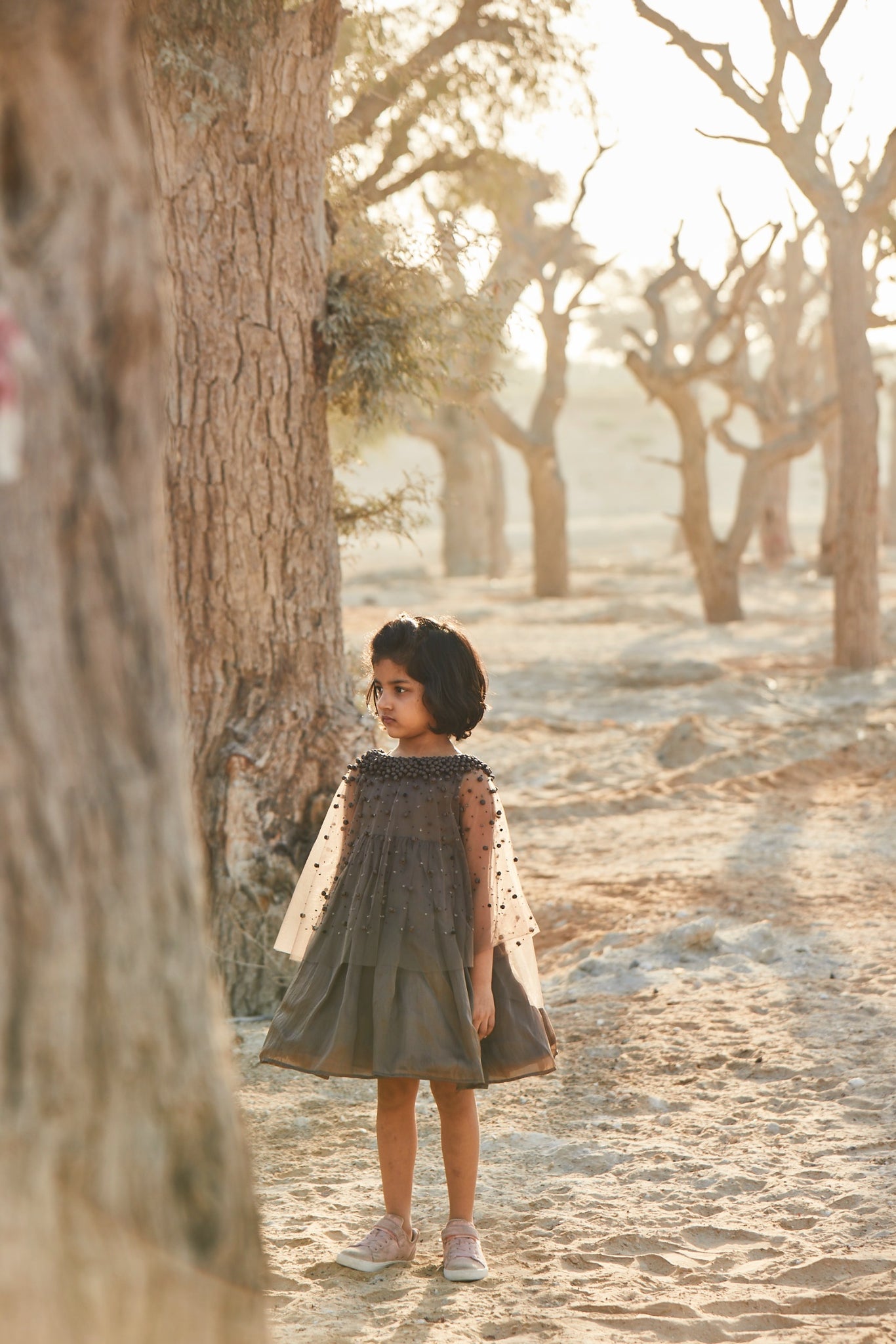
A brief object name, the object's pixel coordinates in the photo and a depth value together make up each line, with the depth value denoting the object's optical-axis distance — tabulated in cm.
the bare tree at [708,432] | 1527
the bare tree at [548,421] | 1908
